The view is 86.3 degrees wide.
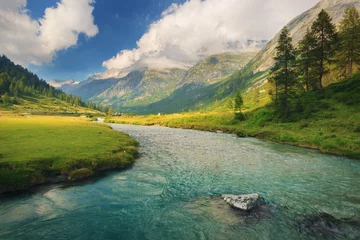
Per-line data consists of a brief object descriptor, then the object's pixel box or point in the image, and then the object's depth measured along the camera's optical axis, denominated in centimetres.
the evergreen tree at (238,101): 8938
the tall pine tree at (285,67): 5728
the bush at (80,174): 2100
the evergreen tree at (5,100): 18162
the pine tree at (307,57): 6056
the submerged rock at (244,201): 1498
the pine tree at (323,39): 5766
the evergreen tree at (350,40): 5750
